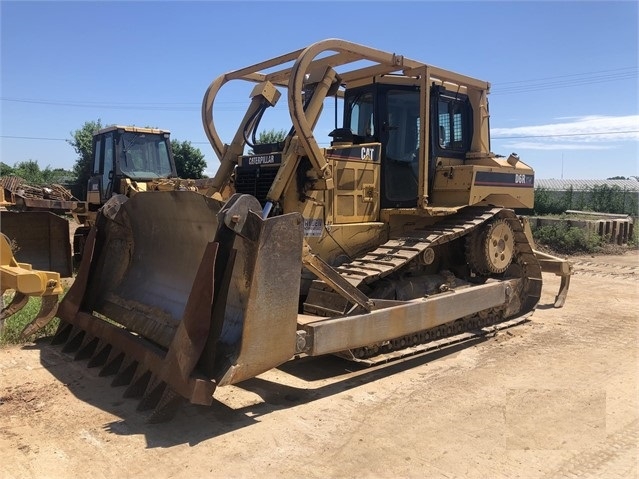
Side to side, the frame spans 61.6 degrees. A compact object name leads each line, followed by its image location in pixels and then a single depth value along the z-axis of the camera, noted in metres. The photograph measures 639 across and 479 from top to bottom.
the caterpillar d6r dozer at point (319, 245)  3.83
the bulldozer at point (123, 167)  11.66
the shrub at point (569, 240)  15.20
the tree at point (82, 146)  31.91
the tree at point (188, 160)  28.88
